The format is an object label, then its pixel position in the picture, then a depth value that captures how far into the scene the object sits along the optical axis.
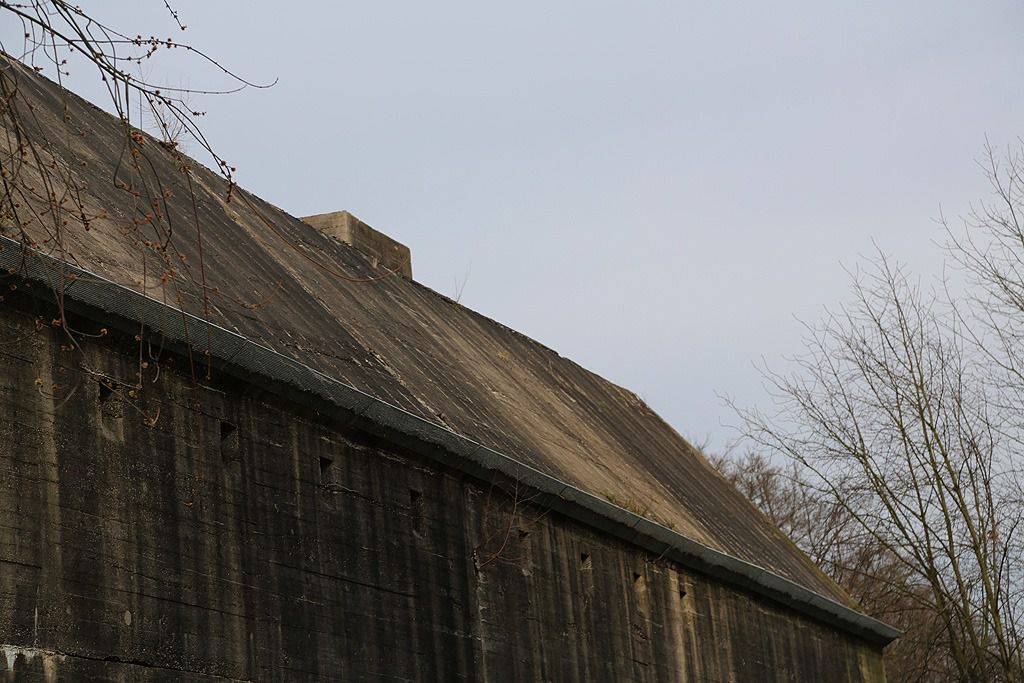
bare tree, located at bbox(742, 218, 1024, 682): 44.53
